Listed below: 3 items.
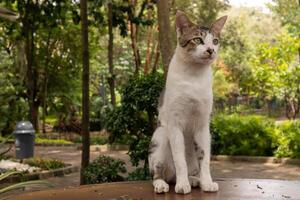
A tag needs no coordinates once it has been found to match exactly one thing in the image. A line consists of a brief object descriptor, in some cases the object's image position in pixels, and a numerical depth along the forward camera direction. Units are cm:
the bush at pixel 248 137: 1135
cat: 266
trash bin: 1105
